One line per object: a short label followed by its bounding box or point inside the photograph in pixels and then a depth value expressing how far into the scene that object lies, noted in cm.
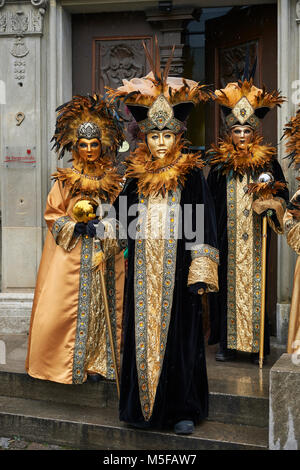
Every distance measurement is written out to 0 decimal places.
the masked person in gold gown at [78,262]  445
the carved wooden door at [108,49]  625
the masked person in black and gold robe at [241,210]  495
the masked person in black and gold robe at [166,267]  382
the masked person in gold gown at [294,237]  452
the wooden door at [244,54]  588
